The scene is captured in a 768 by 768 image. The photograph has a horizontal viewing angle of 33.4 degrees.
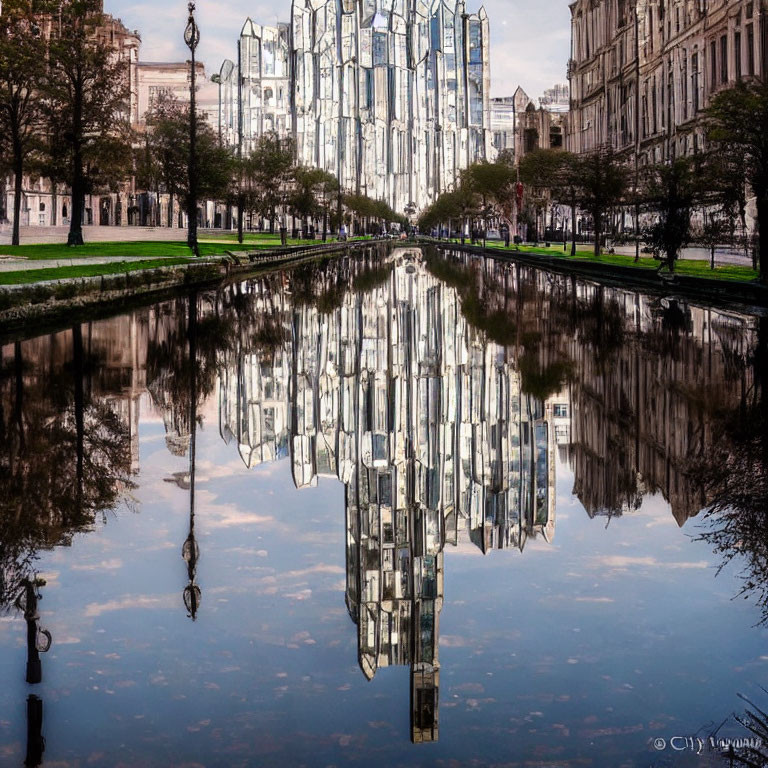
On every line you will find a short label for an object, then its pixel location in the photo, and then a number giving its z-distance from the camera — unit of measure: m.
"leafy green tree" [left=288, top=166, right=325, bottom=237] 105.12
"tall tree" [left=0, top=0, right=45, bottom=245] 57.22
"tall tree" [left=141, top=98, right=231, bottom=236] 68.81
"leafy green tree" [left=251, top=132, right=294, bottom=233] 92.94
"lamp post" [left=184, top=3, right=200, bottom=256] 51.09
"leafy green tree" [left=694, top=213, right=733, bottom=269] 37.81
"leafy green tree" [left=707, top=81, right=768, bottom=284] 34.12
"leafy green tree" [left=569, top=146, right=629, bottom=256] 61.44
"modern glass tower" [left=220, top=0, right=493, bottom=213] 184.27
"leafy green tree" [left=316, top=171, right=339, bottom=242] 125.44
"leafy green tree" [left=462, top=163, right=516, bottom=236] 101.38
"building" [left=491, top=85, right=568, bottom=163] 166.12
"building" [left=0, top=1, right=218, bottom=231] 124.94
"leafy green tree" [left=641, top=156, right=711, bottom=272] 40.00
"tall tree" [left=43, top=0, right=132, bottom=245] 61.41
